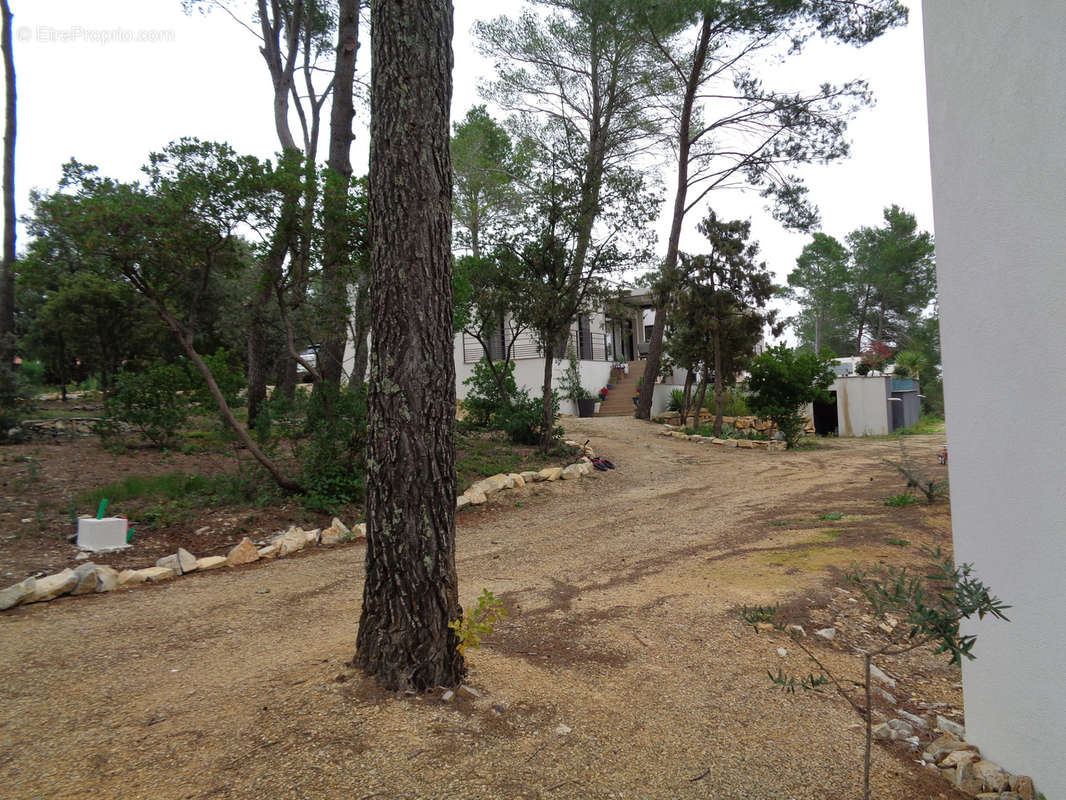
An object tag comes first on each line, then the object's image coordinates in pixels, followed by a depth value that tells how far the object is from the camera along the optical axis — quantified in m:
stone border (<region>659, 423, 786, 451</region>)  13.68
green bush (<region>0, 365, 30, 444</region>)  8.62
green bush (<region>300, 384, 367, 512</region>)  7.00
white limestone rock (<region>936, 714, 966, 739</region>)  2.53
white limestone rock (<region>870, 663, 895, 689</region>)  3.19
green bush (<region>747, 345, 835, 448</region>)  13.49
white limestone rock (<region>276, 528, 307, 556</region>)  5.83
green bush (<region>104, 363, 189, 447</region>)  7.81
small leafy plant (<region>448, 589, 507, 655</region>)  2.61
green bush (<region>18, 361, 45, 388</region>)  10.99
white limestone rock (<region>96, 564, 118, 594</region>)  4.71
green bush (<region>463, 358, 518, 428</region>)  11.83
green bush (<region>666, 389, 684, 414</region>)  19.19
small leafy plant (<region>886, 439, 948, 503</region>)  6.71
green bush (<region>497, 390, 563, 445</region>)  11.07
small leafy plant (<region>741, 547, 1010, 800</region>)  1.60
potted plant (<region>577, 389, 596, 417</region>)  18.98
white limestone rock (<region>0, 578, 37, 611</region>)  4.22
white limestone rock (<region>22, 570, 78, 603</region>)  4.39
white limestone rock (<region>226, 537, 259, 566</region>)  5.50
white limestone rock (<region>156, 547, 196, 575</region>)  5.18
